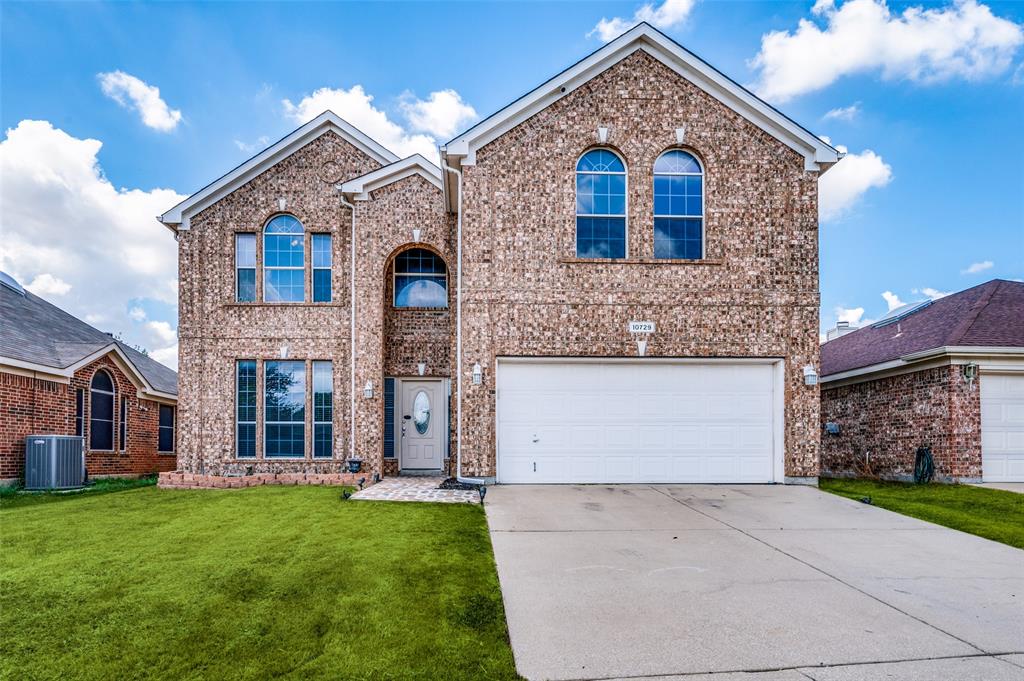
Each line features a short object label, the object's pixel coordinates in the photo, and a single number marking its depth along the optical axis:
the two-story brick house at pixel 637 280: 10.63
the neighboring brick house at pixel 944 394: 11.30
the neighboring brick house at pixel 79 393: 12.08
